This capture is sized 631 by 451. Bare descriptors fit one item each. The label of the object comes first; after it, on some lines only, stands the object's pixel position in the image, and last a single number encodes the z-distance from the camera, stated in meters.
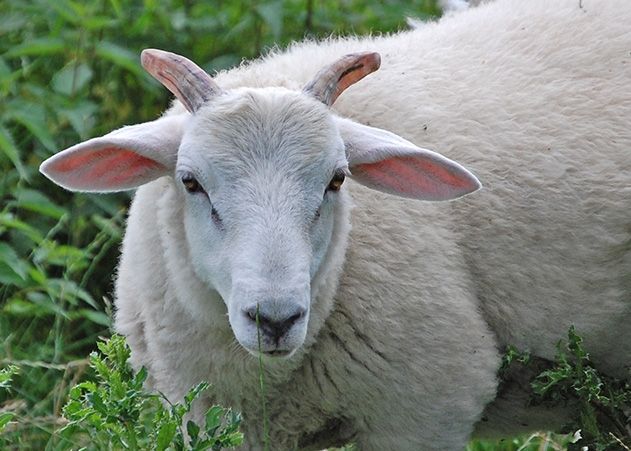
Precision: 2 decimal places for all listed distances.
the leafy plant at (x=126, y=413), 7.33
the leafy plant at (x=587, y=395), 8.47
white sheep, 7.83
